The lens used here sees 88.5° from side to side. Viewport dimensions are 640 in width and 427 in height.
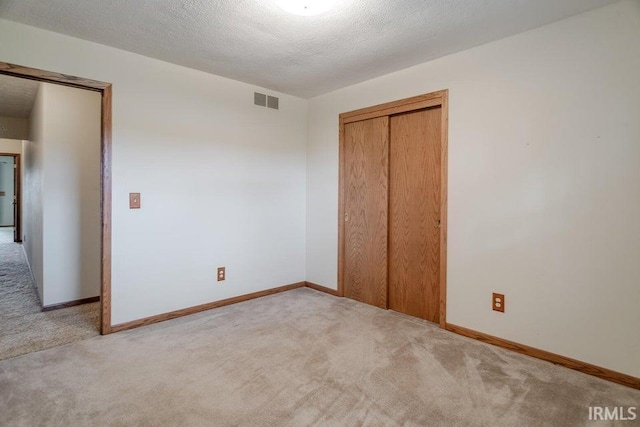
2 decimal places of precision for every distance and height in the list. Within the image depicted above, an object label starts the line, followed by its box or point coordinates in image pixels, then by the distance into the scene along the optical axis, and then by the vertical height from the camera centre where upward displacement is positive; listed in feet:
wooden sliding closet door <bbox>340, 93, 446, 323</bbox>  9.77 +0.07
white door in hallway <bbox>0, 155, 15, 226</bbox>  31.81 +2.20
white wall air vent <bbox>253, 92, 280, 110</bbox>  11.90 +4.14
